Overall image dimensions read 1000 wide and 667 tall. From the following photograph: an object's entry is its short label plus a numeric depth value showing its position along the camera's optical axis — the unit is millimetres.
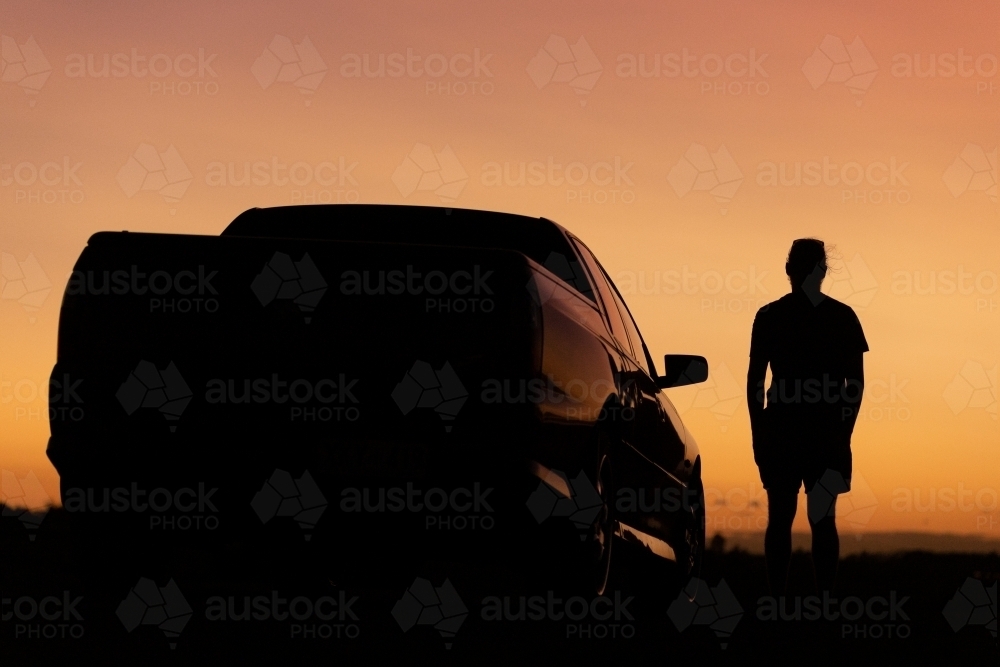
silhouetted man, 7691
